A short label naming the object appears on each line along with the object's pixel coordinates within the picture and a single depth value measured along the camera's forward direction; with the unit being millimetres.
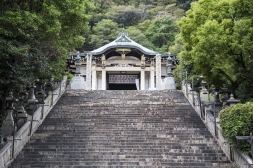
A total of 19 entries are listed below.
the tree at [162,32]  38781
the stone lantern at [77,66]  20578
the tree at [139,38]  37719
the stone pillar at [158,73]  24197
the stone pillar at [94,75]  26359
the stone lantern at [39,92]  13970
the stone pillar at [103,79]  26109
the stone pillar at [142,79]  26009
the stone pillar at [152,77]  25833
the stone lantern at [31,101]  12371
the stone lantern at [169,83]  20281
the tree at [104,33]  38094
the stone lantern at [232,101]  10148
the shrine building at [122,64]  25391
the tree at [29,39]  8719
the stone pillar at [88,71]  24492
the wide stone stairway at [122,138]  9625
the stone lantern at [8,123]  10276
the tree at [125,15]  46125
